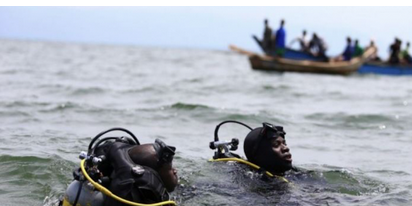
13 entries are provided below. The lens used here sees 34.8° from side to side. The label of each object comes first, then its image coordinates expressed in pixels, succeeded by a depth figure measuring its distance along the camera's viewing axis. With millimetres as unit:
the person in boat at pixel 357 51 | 30875
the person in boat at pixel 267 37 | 28266
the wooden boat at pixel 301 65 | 26016
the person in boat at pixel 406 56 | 29883
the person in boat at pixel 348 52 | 29970
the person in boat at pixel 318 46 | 29250
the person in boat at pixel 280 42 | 27422
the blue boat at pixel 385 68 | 29219
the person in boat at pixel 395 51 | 29453
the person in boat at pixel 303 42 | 29872
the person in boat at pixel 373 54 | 30759
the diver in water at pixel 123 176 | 4266
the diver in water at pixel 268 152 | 5879
